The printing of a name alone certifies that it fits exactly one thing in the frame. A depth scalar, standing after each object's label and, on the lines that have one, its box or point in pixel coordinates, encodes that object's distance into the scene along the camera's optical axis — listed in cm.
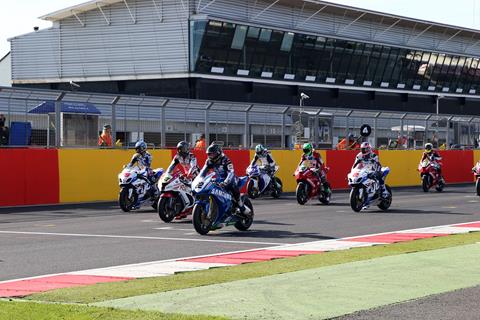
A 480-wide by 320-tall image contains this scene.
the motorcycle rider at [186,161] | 1802
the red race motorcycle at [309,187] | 2317
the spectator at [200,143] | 2758
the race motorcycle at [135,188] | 2069
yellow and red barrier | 2162
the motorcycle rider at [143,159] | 2072
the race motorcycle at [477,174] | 2631
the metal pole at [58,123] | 2325
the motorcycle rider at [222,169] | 1501
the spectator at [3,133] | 2158
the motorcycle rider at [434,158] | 3072
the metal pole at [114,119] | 2495
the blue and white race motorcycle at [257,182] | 2664
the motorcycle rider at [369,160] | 2070
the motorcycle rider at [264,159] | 2672
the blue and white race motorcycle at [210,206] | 1480
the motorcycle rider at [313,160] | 2328
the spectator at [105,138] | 2452
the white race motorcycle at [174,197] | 1772
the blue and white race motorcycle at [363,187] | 2034
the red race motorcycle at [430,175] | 3077
